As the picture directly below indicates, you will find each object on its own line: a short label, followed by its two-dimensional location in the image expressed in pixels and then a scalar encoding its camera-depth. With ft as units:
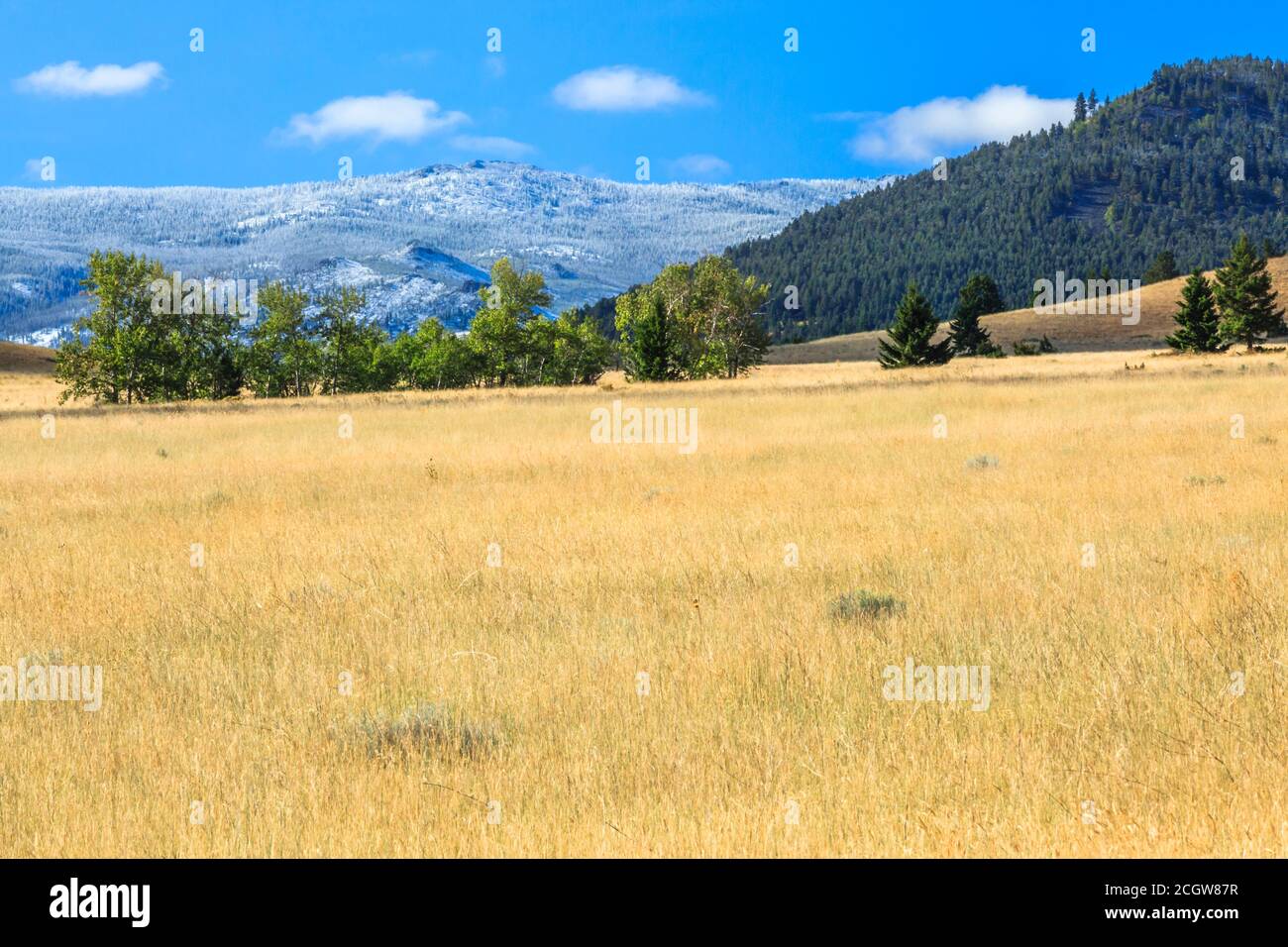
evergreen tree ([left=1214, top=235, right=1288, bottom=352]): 257.14
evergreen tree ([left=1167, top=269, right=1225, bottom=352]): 252.42
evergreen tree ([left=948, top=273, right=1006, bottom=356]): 290.97
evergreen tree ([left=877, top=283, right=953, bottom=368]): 242.58
